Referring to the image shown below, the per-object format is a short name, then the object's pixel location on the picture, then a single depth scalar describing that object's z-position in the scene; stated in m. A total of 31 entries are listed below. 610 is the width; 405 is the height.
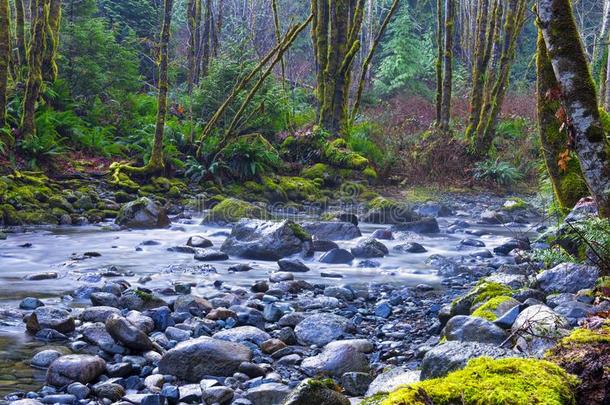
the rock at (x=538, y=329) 3.34
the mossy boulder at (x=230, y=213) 12.39
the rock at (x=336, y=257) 9.18
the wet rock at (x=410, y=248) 10.23
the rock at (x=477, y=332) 4.04
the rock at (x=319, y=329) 5.23
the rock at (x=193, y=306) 6.01
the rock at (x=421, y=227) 12.22
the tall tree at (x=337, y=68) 18.72
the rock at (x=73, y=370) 4.08
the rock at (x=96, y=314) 5.54
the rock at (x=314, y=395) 3.04
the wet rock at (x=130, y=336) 4.75
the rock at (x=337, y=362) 4.48
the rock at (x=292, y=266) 8.48
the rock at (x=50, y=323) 5.14
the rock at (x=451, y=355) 3.10
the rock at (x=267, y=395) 3.85
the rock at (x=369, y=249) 9.54
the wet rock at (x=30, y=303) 5.93
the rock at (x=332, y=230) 11.02
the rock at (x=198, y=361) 4.32
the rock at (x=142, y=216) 11.77
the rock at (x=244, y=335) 5.09
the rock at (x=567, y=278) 5.27
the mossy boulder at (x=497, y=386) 2.06
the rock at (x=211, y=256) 9.05
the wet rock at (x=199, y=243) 10.13
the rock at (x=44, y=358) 4.39
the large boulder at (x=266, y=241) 9.35
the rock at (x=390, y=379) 3.62
